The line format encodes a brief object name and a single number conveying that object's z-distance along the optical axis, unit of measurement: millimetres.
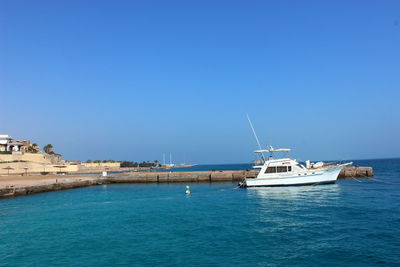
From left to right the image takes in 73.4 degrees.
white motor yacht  34406
